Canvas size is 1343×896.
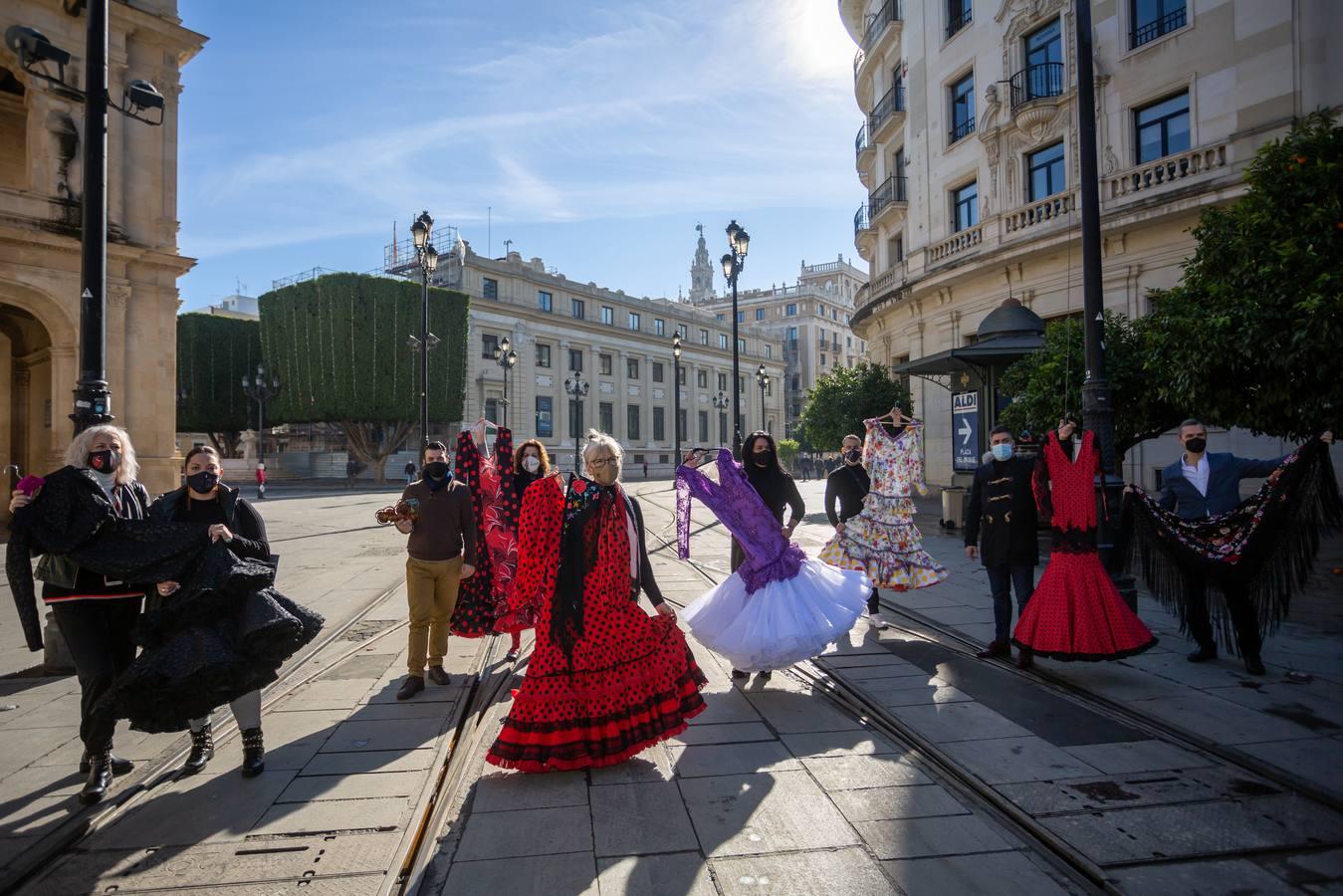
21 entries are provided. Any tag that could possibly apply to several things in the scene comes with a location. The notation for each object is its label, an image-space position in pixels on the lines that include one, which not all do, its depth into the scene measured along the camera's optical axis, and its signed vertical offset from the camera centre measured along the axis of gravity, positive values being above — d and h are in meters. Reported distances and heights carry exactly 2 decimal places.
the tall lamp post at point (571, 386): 53.32 +5.61
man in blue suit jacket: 5.68 -0.36
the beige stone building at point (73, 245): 15.44 +4.81
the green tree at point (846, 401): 24.36 +1.90
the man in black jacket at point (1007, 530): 6.04 -0.60
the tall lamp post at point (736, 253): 18.92 +5.33
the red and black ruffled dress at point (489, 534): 6.11 -0.62
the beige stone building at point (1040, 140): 16.02 +8.16
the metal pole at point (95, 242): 5.47 +1.75
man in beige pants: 5.42 -0.66
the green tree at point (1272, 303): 6.95 +1.50
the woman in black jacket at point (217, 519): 3.93 -0.28
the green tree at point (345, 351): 41.91 +6.52
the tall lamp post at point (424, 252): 17.58 +5.31
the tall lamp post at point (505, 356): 34.31 +5.15
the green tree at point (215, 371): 45.41 +6.05
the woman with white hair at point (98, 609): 3.71 -0.74
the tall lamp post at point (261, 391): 40.16 +4.26
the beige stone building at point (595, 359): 52.66 +8.68
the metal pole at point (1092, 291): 7.29 +1.65
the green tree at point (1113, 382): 12.06 +1.18
